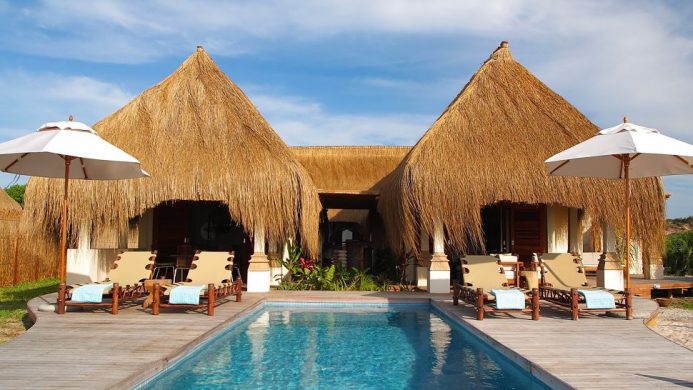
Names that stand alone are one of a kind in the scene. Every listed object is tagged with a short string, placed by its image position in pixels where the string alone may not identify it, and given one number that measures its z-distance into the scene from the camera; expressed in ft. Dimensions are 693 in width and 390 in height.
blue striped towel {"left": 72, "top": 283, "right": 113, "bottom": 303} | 22.63
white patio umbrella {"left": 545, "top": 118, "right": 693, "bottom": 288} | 20.47
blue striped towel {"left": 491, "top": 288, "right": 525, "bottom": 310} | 22.33
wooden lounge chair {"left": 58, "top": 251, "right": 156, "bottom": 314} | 24.27
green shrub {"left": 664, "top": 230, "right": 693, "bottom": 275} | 51.06
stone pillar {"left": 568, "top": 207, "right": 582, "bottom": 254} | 37.83
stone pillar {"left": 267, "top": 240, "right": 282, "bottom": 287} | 34.88
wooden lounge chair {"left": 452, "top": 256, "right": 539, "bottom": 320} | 23.93
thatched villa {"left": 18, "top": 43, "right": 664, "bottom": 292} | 31.01
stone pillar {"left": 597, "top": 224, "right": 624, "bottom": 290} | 31.76
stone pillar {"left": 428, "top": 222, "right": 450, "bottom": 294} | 32.48
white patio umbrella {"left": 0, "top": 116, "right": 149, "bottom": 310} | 20.11
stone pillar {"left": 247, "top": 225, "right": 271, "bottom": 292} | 32.78
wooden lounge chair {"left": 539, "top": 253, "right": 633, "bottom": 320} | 23.56
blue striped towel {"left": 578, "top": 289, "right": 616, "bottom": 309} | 22.44
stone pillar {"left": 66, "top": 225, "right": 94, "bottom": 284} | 31.55
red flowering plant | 35.60
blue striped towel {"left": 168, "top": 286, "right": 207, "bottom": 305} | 22.95
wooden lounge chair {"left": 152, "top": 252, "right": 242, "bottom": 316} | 25.30
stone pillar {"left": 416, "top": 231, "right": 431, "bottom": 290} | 36.40
